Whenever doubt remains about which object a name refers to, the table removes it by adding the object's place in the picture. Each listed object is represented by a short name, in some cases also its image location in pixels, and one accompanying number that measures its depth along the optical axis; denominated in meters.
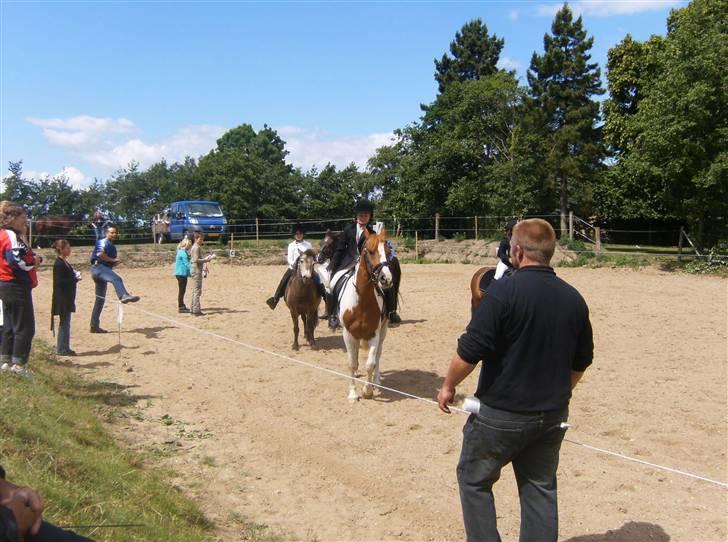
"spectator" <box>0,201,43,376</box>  6.91
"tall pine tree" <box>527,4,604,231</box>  37.38
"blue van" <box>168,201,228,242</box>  30.67
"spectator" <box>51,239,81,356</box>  9.68
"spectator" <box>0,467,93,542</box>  2.03
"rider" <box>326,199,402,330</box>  8.48
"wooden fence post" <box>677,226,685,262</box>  23.01
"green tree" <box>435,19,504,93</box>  48.72
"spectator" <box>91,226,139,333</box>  11.53
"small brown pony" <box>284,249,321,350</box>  10.61
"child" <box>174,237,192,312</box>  14.28
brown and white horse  7.44
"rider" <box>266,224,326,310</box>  11.44
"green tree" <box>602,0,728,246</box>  20.86
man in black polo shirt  3.35
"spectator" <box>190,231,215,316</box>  14.05
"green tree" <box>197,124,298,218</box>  40.44
